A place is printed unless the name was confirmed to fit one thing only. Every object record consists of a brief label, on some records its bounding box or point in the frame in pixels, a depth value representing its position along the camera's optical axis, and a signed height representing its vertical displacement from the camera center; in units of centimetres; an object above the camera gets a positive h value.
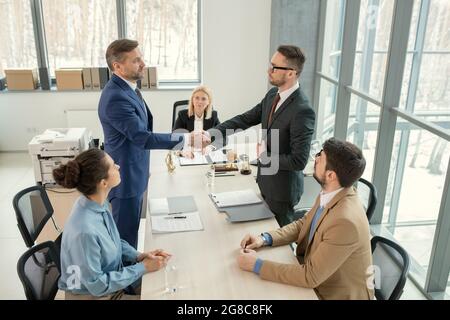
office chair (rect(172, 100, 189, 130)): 499 -96
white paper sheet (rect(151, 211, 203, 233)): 269 -124
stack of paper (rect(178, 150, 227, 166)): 383 -119
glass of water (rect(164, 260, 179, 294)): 213 -126
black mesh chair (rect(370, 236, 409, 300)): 210 -120
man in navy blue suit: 309 -80
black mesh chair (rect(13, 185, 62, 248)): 267 -123
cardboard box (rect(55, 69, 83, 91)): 626 -84
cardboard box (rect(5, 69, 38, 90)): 618 -84
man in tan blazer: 207 -103
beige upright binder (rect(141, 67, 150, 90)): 640 -90
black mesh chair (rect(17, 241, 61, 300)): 209 -125
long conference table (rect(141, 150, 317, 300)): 211 -126
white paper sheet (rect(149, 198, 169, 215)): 290 -123
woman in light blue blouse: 210 -107
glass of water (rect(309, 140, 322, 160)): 491 -148
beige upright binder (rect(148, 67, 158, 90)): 641 -82
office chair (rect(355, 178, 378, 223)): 302 -118
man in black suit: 291 -77
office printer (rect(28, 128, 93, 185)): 409 -122
